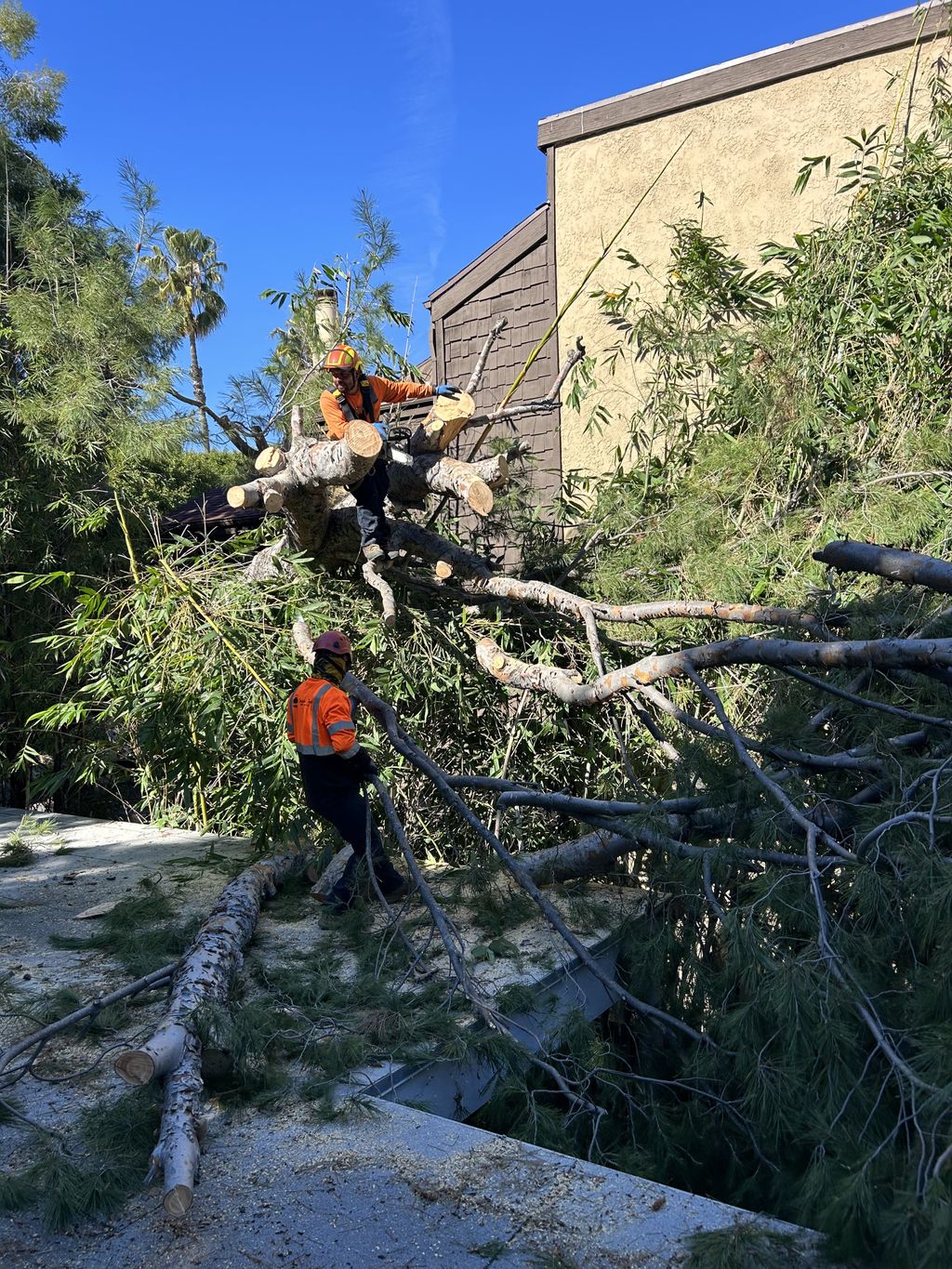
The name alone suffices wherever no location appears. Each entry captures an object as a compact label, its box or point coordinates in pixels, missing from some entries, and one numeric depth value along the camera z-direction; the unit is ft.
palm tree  84.58
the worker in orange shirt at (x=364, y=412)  18.25
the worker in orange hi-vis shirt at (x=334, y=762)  15.26
